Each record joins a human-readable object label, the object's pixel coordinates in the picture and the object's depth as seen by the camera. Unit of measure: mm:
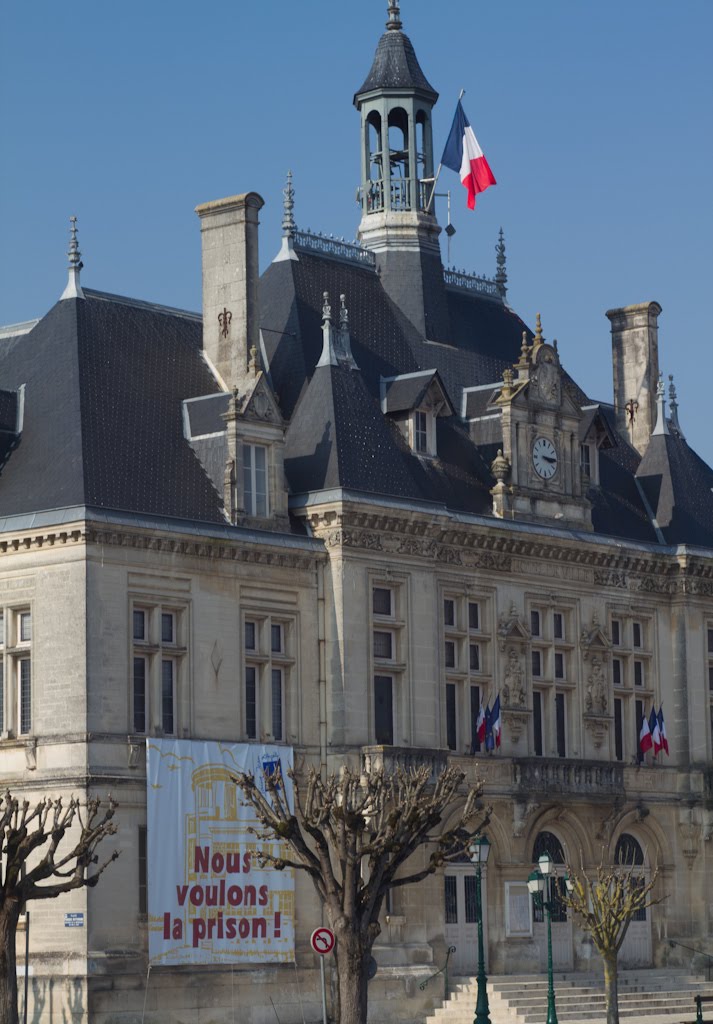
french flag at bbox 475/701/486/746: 59531
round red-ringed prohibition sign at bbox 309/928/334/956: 45719
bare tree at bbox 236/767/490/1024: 44094
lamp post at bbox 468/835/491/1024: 49406
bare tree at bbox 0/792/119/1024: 44562
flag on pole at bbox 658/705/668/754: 64625
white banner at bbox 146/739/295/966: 52281
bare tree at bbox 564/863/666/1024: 53112
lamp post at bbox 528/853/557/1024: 50656
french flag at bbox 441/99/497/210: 66062
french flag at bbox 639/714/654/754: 64375
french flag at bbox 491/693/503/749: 59281
